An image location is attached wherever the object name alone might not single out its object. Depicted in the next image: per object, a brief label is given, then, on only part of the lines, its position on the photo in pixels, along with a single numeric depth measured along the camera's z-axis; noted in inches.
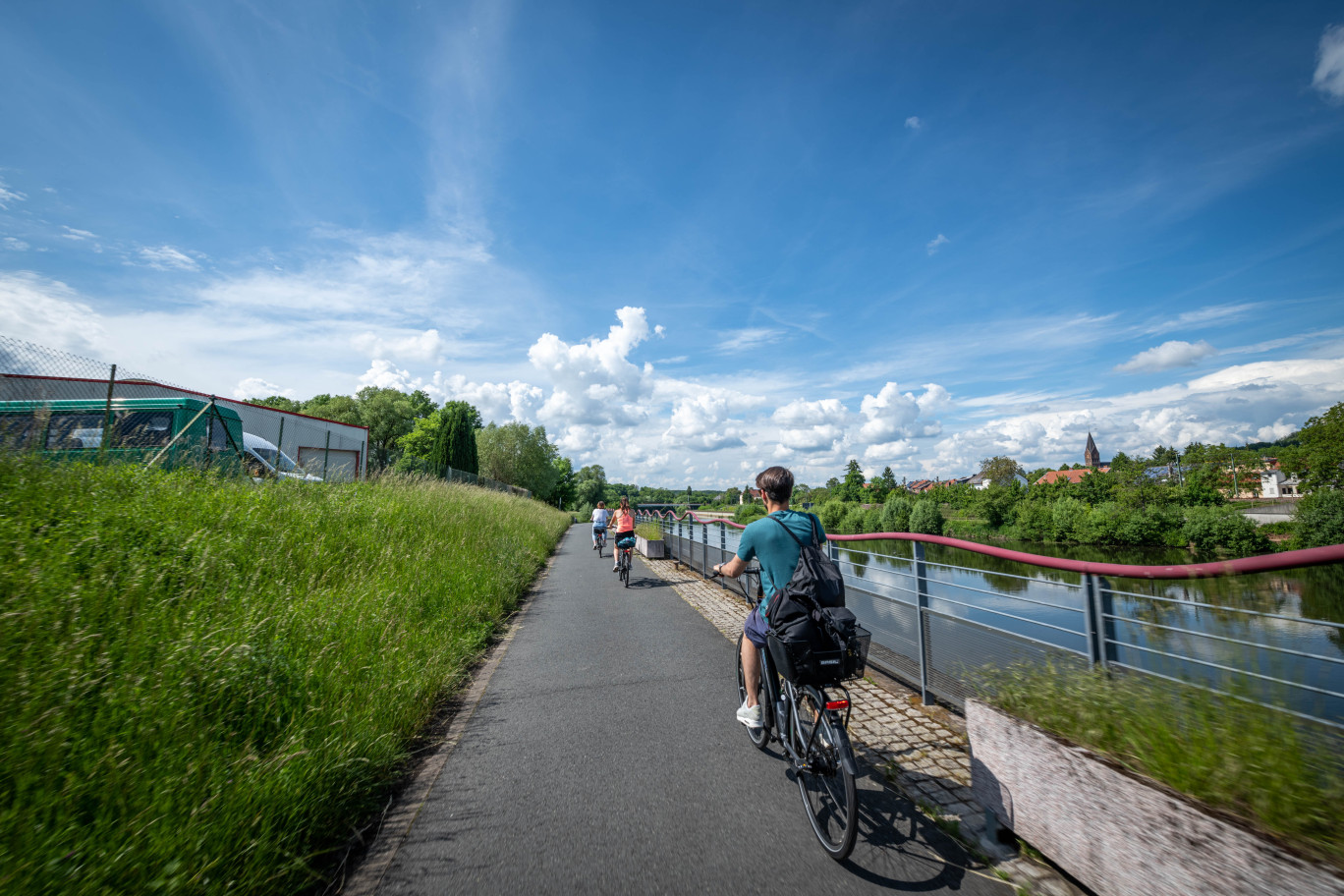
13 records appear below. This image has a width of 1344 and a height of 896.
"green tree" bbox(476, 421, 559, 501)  2374.5
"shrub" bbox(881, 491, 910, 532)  2345.0
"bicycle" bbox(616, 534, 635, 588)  424.5
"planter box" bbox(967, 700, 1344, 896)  63.4
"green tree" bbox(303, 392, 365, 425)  2295.8
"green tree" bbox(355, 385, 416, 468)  2375.7
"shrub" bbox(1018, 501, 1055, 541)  1948.8
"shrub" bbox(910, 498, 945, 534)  2204.7
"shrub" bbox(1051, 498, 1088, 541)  1852.9
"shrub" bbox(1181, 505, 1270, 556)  1396.4
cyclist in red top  442.3
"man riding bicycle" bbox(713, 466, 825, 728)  122.5
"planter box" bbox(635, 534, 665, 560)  641.6
